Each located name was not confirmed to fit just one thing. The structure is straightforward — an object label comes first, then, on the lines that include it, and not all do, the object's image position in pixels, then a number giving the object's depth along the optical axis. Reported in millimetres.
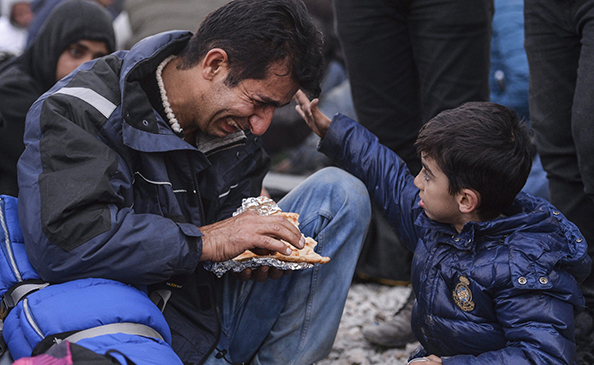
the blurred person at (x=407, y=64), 2619
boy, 1863
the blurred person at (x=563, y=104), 2273
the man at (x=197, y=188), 1779
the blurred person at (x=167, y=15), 5016
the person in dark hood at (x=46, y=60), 2936
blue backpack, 1603
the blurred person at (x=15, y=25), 6957
